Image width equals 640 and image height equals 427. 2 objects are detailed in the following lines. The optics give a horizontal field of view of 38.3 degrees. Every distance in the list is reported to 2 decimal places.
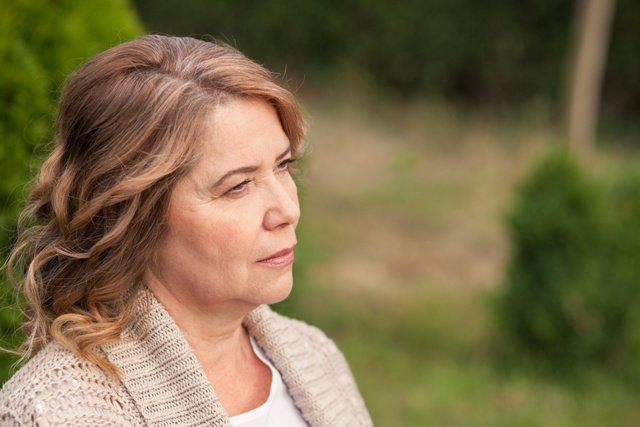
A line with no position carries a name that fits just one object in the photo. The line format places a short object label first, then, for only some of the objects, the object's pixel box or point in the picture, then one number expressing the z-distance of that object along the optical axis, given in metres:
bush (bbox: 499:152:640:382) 5.31
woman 1.64
